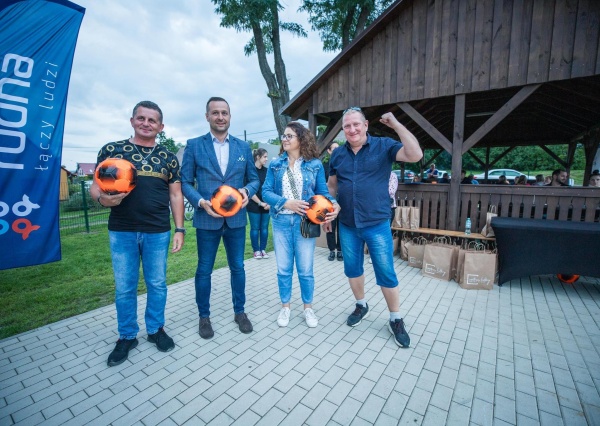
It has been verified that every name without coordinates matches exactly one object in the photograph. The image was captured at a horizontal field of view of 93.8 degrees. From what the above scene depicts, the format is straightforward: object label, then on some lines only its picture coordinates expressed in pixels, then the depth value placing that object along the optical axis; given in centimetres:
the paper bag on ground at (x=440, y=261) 461
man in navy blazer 271
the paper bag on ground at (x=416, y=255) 525
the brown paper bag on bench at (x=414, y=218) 573
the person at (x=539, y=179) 1122
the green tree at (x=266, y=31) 919
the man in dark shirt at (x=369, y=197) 267
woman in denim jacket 287
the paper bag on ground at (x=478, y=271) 414
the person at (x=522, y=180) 1045
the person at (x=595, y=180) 629
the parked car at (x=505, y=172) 2696
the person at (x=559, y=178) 795
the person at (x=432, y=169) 1352
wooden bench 500
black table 379
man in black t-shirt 243
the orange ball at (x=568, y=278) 437
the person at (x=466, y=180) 1064
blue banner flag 234
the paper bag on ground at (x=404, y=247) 562
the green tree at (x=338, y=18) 1090
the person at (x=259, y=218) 551
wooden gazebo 464
